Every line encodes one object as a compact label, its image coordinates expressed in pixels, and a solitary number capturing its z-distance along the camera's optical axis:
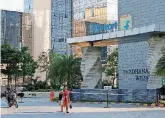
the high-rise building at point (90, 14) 98.38
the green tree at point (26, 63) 63.81
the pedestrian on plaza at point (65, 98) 23.37
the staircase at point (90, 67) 38.22
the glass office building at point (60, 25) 103.31
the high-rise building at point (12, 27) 96.44
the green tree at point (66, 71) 54.69
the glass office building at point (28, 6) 108.25
